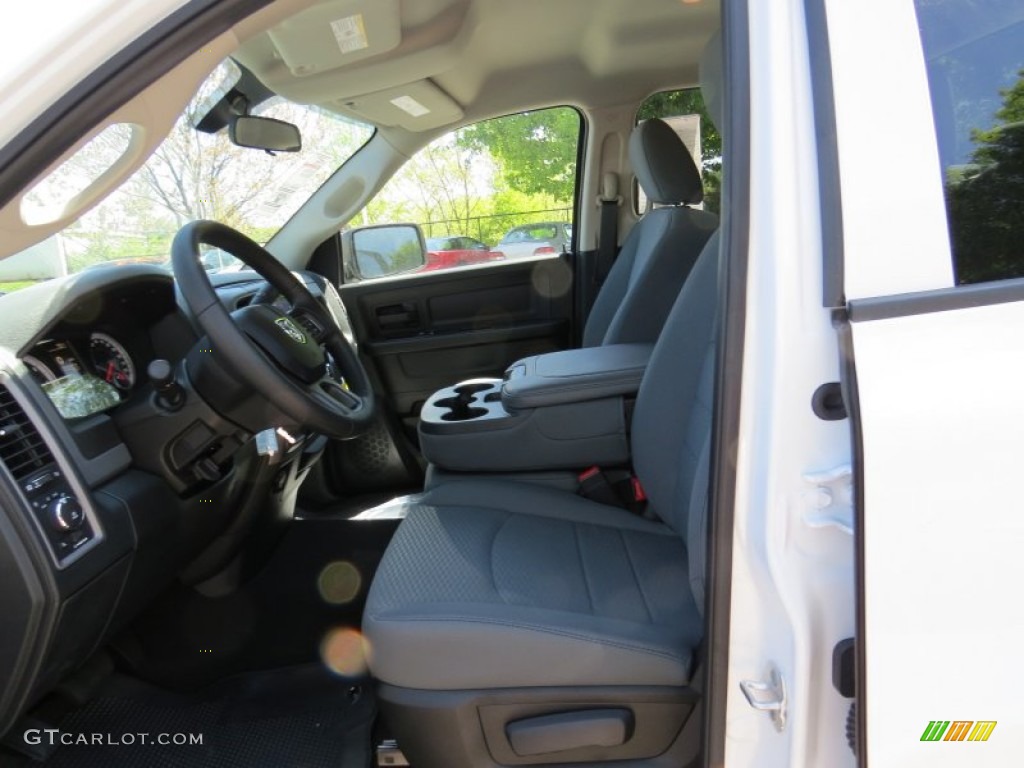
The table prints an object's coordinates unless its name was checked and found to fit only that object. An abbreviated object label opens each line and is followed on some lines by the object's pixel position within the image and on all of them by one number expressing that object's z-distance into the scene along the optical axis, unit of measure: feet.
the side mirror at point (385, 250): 9.25
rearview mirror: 6.50
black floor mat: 4.91
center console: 6.04
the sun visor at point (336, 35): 5.79
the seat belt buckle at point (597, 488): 6.04
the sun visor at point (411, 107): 7.76
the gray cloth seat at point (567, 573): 3.70
